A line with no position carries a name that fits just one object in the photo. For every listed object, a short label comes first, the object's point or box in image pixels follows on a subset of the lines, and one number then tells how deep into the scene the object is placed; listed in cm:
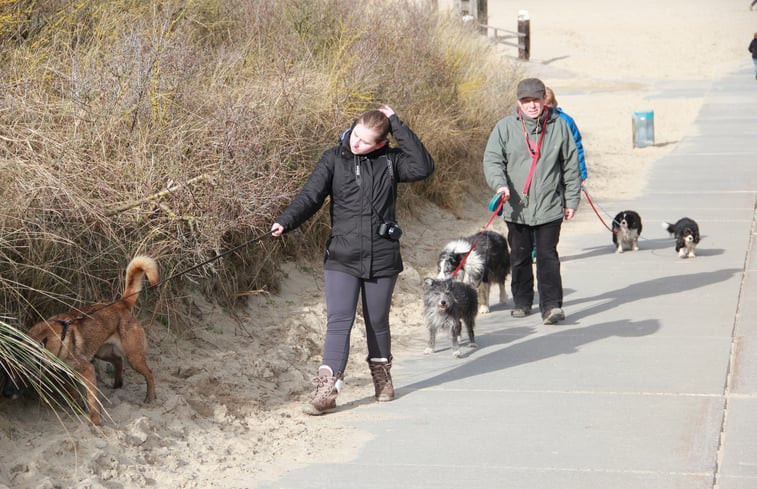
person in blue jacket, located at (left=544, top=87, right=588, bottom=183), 1930
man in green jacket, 1739
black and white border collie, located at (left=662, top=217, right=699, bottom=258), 2233
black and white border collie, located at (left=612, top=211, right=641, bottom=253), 2311
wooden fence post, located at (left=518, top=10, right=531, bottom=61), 7444
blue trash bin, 3991
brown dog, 1166
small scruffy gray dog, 1579
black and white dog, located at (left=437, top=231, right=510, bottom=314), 1827
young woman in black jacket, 1320
